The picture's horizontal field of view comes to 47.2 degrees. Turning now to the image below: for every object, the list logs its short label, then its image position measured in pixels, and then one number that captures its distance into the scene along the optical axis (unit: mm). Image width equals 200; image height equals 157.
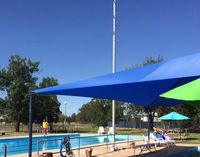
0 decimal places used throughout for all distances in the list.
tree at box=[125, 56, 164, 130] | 27452
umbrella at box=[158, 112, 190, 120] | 16913
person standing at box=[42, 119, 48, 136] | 20197
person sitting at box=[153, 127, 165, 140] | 13049
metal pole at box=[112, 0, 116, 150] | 11286
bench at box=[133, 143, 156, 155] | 10342
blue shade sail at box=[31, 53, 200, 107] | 6445
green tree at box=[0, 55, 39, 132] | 24826
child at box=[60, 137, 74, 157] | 8206
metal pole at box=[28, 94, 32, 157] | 7058
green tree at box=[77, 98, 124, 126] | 36849
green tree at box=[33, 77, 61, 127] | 25445
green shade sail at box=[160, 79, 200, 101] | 3306
